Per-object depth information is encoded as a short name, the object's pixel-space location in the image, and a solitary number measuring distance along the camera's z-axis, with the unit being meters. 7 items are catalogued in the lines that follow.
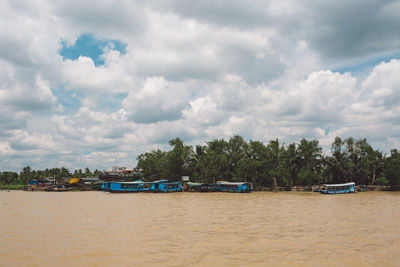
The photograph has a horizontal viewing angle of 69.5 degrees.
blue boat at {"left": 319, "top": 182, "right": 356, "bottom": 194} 56.03
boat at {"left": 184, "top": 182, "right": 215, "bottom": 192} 68.58
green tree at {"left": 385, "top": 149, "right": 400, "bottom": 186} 61.51
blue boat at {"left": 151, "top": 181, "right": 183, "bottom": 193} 65.19
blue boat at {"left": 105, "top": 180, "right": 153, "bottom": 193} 63.98
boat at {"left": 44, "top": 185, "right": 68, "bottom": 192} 80.06
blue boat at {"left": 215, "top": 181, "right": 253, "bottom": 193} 63.25
